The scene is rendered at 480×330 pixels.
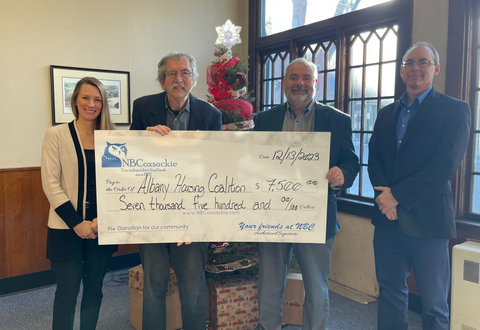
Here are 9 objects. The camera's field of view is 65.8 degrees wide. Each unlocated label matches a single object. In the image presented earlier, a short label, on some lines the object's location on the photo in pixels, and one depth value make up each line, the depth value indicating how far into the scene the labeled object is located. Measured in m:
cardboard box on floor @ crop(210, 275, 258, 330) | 2.39
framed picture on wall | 3.13
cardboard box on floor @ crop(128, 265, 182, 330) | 2.38
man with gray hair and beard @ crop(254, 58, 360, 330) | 1.84
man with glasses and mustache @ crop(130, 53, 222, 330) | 1.80
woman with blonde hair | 1.76
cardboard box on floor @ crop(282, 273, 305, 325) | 2.45
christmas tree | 2.51
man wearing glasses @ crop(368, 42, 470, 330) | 1.77
